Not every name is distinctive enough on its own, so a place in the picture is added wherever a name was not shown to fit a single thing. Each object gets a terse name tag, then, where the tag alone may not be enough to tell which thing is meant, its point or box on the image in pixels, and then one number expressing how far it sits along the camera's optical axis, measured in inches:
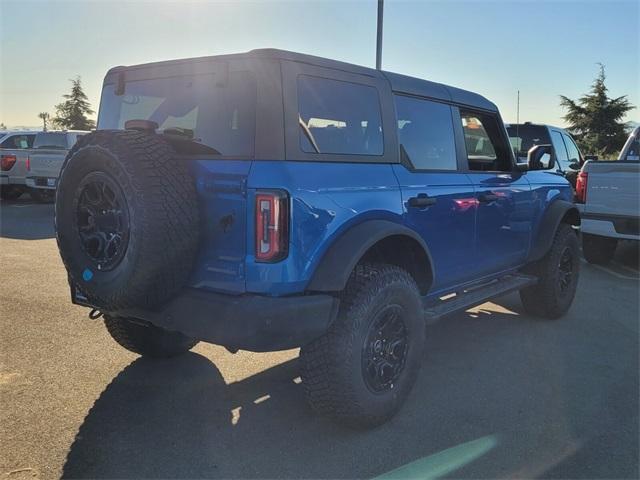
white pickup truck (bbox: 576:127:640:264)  273.0
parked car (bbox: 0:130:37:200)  542.9
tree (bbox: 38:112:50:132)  1869.1
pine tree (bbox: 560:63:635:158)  1346.0
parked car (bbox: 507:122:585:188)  387.5
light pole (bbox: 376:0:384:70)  497.4
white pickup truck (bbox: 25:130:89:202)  518.6
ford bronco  101.3
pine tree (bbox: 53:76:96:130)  1450.5
